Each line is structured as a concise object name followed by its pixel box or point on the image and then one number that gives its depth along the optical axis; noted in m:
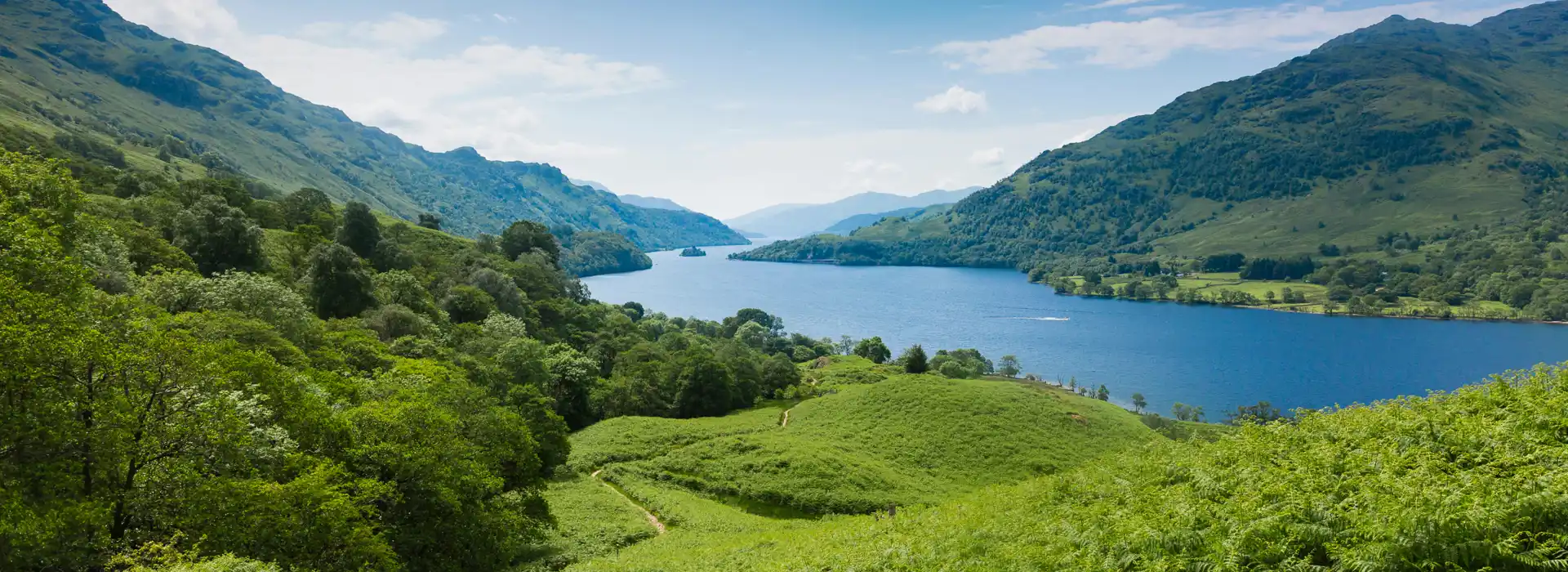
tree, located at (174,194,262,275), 64.25
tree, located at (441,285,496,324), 85.62
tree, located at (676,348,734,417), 73.50
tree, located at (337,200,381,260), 88.06
